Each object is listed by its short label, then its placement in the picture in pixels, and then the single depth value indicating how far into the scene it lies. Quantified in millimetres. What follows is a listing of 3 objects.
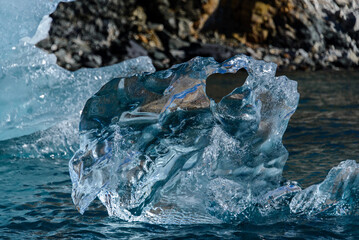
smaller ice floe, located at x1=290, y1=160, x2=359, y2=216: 4934
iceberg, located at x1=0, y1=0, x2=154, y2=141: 7891
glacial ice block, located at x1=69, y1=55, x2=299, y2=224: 4992
